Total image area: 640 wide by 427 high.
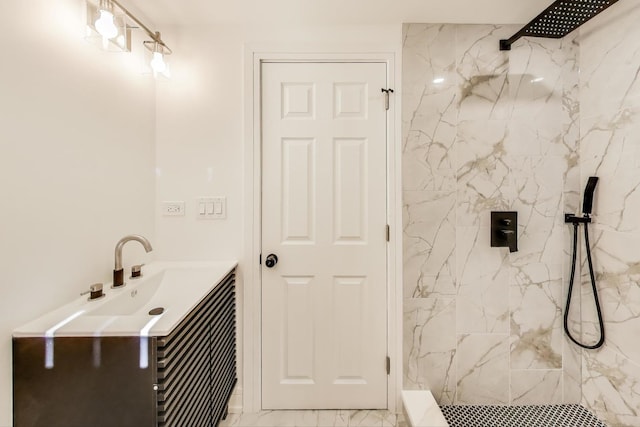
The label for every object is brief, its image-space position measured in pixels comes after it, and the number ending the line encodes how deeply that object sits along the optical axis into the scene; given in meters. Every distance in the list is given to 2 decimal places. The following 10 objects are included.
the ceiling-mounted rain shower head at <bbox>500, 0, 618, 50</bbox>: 1.41
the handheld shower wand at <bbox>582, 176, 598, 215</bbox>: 1.63
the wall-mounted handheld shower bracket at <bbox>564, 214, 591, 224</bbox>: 1.68
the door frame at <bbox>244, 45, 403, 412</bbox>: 1.78
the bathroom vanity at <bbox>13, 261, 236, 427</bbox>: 0.93
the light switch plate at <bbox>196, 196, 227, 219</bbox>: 1.82
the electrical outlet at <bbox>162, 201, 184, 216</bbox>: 1.82
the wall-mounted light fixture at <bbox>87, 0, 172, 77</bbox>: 1.21
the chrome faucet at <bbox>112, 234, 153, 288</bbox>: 1.33
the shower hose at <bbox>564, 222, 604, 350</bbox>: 1.63
